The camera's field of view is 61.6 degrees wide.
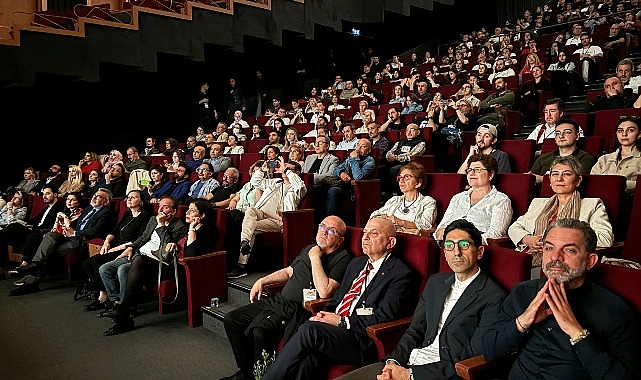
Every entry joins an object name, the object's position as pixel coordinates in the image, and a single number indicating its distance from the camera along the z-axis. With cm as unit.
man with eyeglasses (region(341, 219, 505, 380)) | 125
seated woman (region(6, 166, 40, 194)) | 470
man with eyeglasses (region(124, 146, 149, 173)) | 441
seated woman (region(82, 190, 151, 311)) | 260
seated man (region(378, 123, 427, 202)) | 305
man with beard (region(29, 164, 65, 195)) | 454
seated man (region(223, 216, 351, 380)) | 175
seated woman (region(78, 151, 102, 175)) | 501
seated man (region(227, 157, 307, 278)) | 257
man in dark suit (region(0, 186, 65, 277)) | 360
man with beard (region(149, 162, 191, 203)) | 338
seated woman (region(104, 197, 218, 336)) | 234
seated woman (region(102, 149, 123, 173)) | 462
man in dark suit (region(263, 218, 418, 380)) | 147
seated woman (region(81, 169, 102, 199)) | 406
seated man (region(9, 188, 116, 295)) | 310
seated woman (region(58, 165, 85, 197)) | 439
